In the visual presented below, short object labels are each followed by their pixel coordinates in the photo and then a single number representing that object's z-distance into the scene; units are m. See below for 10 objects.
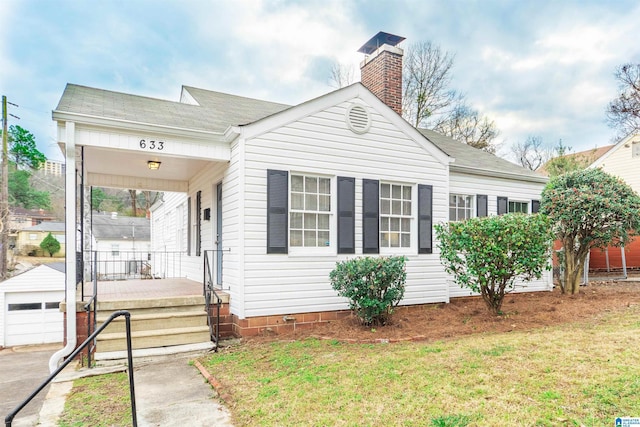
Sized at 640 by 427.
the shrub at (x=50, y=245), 28.61
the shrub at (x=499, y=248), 5.98
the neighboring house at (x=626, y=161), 17.91
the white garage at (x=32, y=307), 11.98
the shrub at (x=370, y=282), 5.82
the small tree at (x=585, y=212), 8.05
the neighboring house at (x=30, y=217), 23.96
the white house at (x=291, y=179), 6.15
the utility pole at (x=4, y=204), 16.60
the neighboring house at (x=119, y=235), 27.23
